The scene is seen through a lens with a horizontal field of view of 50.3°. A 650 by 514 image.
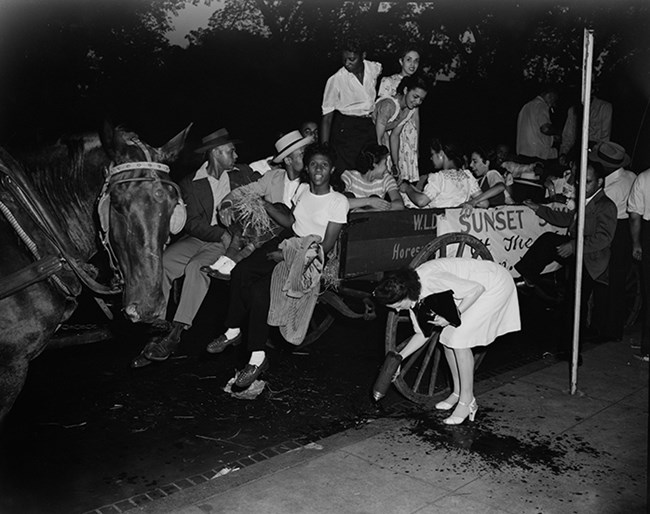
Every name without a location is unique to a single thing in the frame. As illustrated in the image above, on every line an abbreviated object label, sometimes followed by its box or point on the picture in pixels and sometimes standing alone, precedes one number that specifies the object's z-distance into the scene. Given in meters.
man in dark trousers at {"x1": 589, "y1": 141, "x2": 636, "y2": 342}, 7.73
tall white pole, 5.56
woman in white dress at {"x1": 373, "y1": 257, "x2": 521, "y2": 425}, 5.10
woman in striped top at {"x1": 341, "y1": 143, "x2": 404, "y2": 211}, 6.74
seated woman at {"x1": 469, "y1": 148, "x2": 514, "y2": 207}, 7.94
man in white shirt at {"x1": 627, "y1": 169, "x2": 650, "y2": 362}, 7.15
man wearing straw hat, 5.75
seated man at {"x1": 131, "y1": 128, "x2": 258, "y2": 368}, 5.57
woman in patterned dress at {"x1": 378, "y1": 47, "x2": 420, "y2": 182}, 7.86
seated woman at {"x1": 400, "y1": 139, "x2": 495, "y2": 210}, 7.16
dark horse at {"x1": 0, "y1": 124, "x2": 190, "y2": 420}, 3.46
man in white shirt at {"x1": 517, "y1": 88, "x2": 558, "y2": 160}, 10.31
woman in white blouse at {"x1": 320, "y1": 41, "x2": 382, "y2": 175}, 7.60
